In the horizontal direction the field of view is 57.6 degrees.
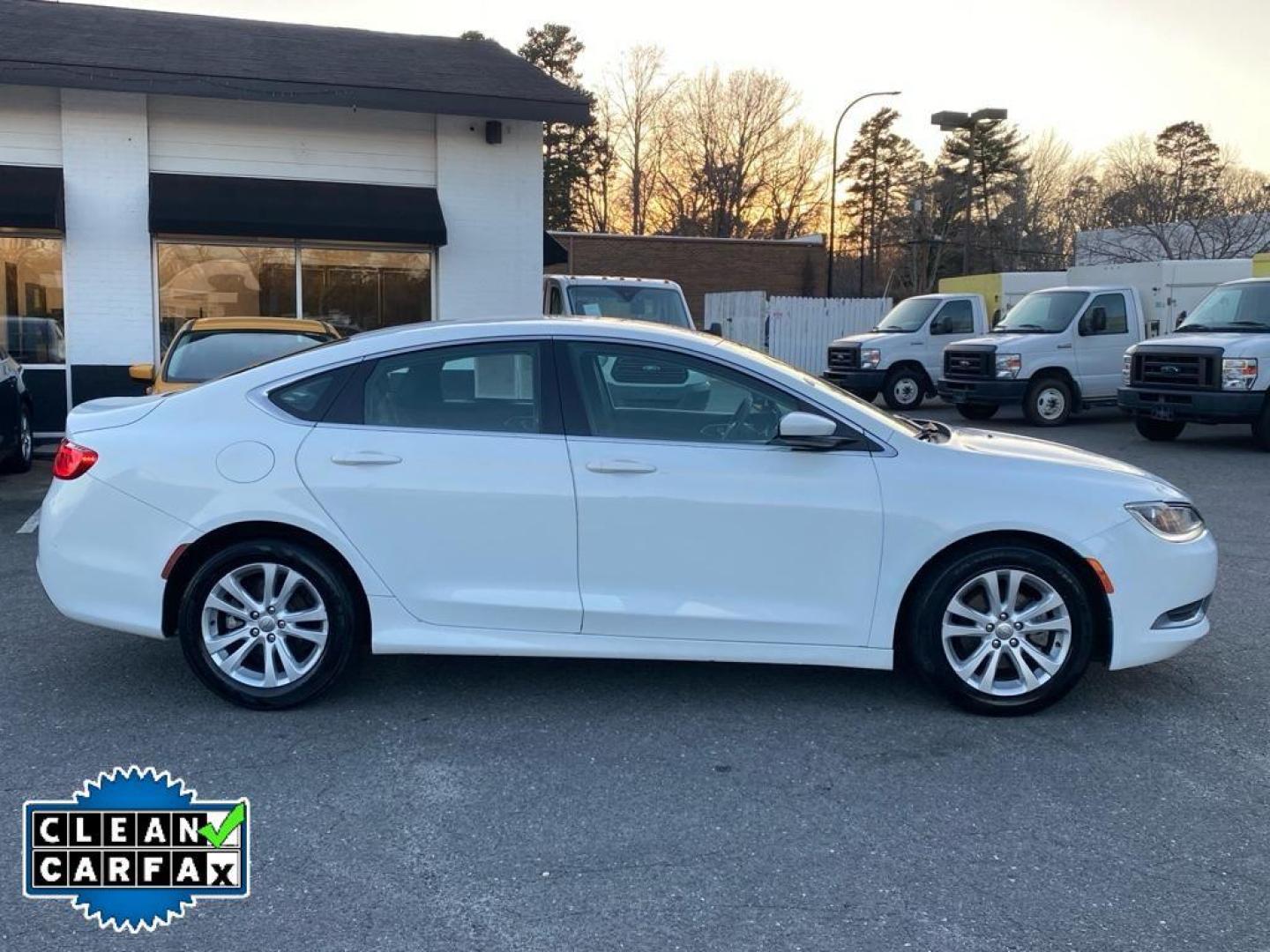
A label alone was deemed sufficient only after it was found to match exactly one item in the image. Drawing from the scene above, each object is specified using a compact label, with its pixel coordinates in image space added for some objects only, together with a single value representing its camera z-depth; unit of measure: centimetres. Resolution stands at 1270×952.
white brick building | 1295
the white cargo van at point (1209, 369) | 1381
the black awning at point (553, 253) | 1684
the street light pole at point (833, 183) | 3212
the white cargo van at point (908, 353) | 2002
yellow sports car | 888
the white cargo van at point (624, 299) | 1286
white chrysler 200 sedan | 461
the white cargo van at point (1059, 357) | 1730
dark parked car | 1039
